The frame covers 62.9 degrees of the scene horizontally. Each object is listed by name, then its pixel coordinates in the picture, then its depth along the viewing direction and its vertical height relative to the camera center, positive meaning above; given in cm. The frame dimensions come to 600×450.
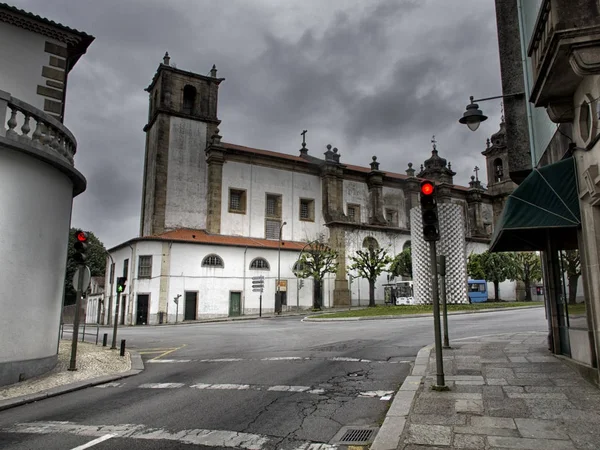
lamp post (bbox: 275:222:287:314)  4330 +249
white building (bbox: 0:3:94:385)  920 +140
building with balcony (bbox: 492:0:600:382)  655 +197
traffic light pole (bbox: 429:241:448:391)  725 -48
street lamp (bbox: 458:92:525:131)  1203 +449
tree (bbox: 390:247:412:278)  4966 +370
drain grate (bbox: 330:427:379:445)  530 -150
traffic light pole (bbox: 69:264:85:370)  1077 -33
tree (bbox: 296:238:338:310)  4572 +340
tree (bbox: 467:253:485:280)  5056 +339
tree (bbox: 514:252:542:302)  5528 +398
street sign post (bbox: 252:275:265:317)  3894 +122
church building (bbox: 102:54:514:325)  4125 +824
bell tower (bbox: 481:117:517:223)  6481 +1772
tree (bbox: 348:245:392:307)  4681 +339
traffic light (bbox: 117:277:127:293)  1775 +56
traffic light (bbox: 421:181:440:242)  776 +143
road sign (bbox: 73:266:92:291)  1142 +51
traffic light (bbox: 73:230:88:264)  1099 +116
